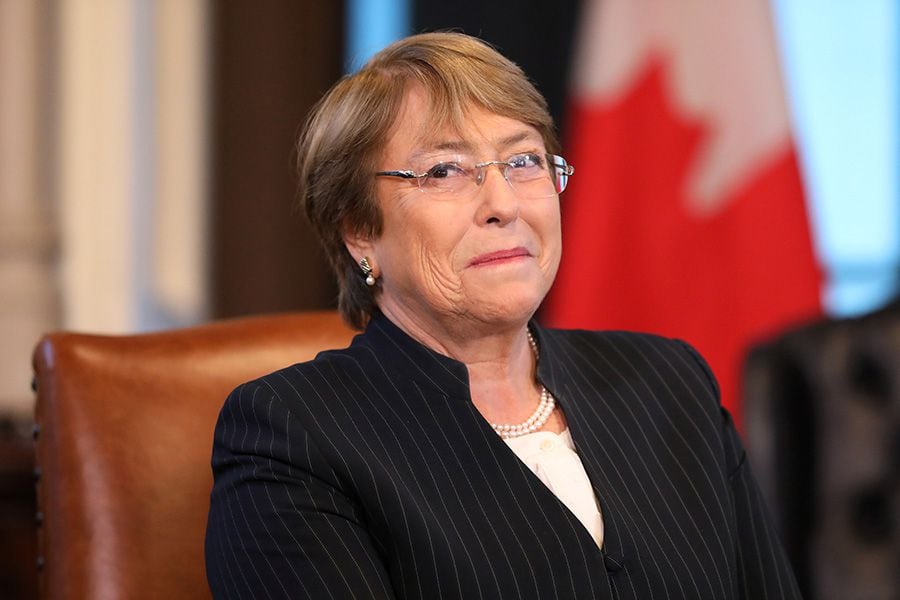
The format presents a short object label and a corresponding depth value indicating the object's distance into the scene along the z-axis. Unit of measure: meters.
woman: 3.22
